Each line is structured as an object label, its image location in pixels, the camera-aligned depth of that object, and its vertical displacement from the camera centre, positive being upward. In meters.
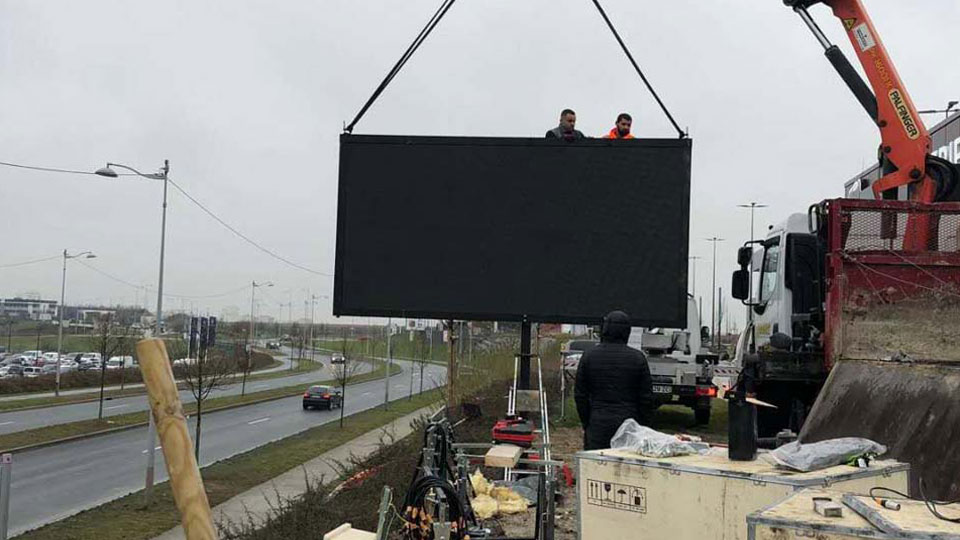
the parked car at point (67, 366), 60.61 -4.56
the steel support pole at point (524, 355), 8.88 -0.39
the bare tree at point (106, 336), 41.92 -1.89
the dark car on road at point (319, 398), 45.94 -4.52
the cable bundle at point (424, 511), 5.30 -1.21
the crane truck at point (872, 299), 6.73 +0.30
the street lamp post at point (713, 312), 50.18 +0.64
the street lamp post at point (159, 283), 19.72 +0.68
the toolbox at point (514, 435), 7.73 -1.03
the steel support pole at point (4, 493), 13.18 -2.97
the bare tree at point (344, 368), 45.74 -3.48
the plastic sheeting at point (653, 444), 4.82 -0.69
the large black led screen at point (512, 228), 8.19 +0.85
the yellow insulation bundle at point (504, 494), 8.14 -1.65
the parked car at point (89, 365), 64.18 -4.66
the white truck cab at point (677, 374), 15.48 -0.91
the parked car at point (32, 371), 57.79 -4.58
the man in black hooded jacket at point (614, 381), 6.98 -0.48
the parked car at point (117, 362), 61.12 -4.39
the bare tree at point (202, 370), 28.69 -2.34
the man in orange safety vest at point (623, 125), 8.90 +1.97
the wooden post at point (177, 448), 2.19 -0.36
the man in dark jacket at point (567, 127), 8.48 +1.86
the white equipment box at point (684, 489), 4.26 -0.86
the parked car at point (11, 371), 56.91 -4.64
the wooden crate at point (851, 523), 2.71 -0.64
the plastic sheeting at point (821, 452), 4.36 -0.64
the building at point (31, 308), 156.38 -1.12
